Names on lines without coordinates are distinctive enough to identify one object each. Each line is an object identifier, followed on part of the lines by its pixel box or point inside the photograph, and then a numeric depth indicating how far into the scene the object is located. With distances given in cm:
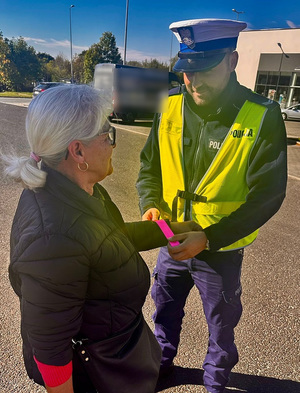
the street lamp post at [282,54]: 2583
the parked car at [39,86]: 1807
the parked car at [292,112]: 1976
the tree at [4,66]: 3943
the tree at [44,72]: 4328
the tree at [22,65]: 4128
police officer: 157
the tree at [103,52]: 4169
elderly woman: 102
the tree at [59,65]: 4063
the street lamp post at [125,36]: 1841
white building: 2556
